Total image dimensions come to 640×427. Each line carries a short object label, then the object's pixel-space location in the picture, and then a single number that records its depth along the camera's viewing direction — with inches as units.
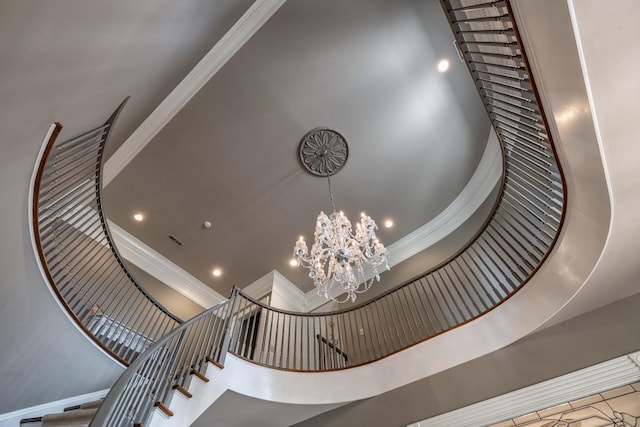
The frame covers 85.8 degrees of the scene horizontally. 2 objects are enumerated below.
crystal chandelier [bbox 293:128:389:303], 175.6
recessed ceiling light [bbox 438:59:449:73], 197.6
